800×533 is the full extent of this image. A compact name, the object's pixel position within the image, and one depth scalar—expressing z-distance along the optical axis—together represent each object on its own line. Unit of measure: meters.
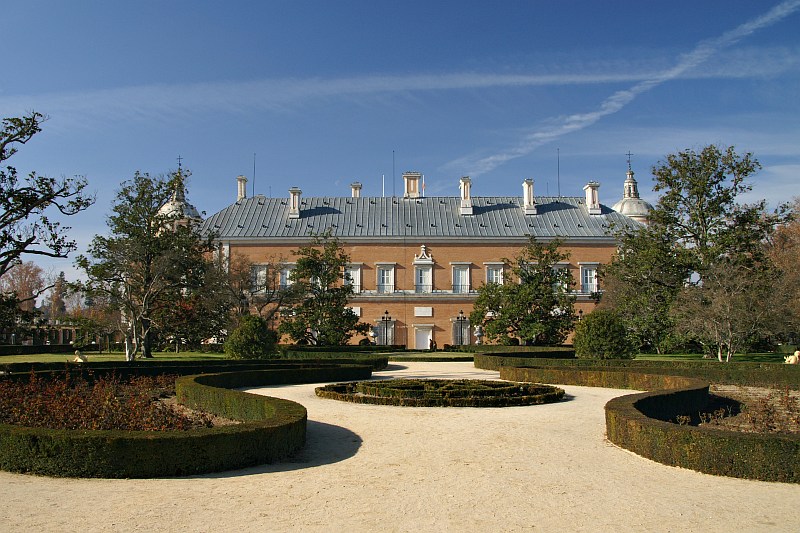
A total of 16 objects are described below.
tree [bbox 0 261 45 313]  64.25
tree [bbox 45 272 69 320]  72.38
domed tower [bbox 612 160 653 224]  51.70
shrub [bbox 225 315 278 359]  23.77
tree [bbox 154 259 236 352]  32.44
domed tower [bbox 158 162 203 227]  31.70
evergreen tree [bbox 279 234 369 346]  33.88
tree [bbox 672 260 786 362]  27.12
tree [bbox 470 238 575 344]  35.88
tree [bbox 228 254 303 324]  34.50
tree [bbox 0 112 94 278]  21.98
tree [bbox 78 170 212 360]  29.05
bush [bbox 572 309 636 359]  23.50
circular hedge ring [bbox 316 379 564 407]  13.47
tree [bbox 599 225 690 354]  30.79
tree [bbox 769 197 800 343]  30.11
